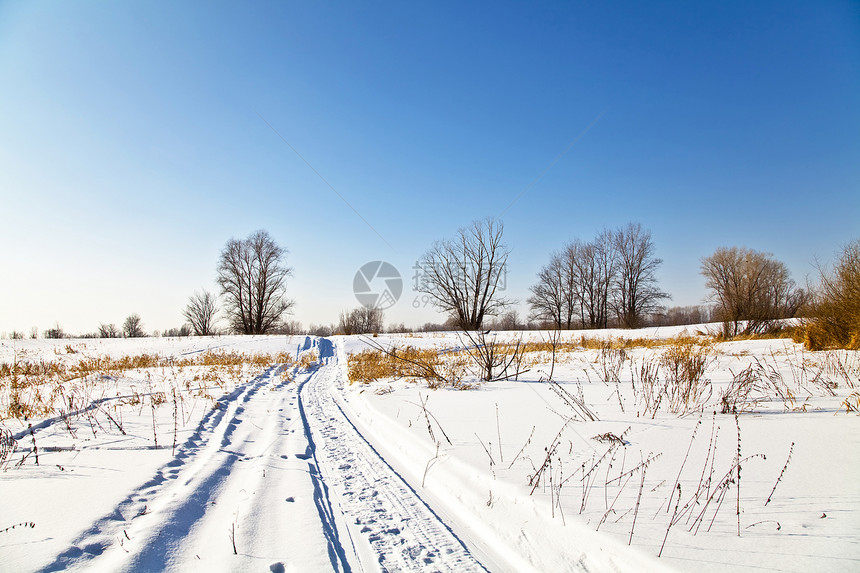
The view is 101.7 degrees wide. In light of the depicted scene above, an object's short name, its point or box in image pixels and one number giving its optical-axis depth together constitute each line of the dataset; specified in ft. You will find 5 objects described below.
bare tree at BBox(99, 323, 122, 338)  117.50
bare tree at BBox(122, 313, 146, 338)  158.81
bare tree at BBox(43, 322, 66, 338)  96.65
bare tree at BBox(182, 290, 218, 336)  147.95
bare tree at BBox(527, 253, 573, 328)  122.62
